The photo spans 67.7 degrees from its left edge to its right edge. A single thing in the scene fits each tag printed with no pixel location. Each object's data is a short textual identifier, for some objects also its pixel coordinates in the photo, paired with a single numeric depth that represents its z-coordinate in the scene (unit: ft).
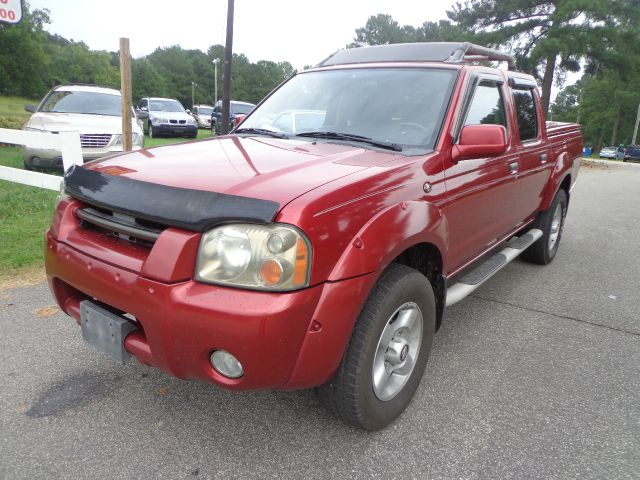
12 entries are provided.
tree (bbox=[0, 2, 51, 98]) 110.73
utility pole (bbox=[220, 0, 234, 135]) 31.78
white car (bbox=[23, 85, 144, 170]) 24.68
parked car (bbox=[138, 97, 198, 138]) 61.44
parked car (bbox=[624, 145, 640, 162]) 141.08
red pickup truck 5.64
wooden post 17.74
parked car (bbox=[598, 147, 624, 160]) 159.53
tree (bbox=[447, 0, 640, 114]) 66.80
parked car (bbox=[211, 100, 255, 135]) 62.07
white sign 17.84
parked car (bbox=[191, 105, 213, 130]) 97.19
